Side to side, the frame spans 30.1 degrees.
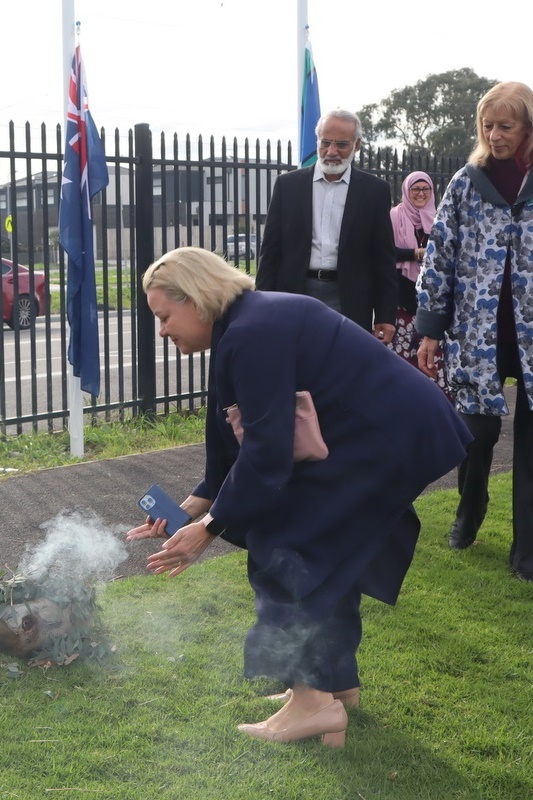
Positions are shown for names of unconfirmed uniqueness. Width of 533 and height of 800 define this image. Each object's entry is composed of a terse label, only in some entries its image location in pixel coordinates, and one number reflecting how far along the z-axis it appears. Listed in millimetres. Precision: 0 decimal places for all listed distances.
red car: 16345
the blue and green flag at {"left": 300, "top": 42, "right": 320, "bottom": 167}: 8703
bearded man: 5578
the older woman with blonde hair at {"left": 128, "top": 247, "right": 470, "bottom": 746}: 2967
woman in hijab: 7129
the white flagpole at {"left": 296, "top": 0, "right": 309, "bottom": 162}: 8727
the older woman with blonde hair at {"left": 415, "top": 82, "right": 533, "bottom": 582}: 4543
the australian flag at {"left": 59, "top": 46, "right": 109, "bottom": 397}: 6969
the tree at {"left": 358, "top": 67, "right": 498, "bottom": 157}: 52844
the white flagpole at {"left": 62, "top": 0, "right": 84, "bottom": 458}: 7316
